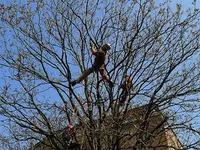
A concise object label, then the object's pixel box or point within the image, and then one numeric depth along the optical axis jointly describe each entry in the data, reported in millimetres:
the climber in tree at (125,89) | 9148
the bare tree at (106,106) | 8648
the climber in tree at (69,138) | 8758
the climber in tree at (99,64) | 8078
